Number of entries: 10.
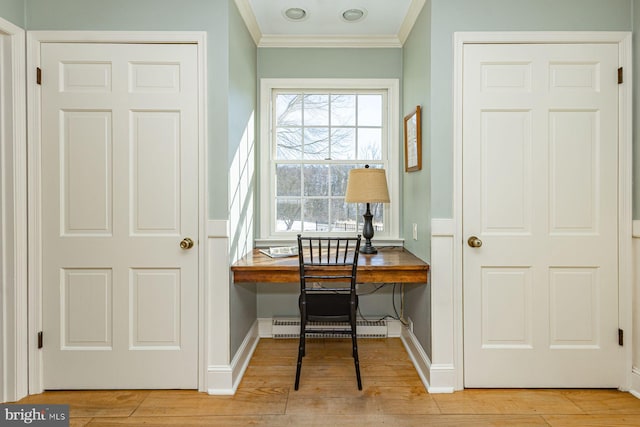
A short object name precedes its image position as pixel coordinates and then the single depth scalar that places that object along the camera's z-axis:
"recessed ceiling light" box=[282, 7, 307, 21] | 2.60
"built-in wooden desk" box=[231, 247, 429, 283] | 2.26
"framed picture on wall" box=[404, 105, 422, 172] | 2.46
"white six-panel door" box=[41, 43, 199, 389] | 2.17
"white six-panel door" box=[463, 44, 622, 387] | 2.20
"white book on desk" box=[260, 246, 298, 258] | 2.60
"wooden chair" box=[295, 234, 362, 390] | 2.21
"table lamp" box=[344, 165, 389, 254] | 2.65
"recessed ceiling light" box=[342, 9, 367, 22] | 2.60
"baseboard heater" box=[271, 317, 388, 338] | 3.07
